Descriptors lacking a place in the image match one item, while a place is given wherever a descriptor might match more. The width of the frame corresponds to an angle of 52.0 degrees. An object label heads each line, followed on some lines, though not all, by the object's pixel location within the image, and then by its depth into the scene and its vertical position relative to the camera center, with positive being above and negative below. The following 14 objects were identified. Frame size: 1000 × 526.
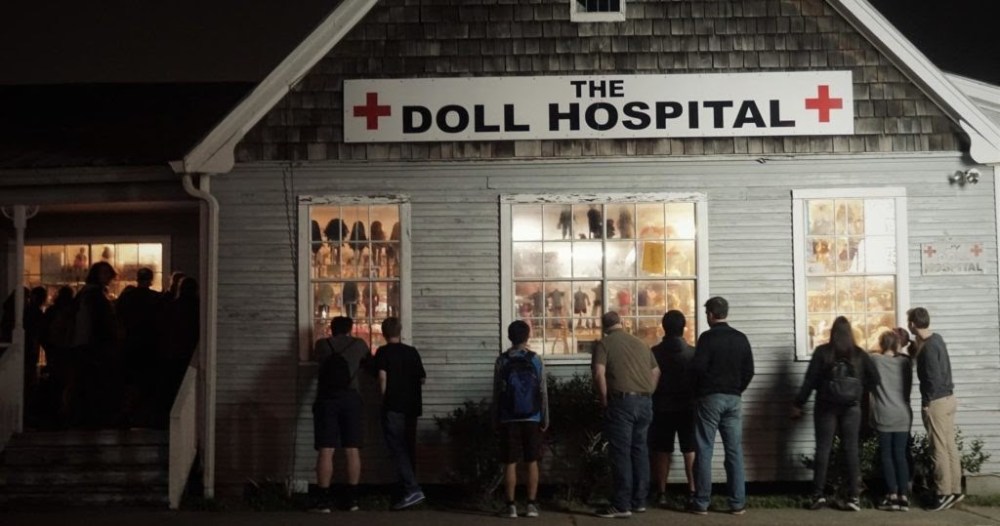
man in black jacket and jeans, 9.59 -0.98
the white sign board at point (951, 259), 10.72 +0.32
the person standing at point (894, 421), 9.73 -1.24
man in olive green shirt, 9.46 -1.00
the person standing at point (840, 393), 9.66 -0.97
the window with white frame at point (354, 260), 10.94 +0.36
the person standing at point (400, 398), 9.87 -1.01
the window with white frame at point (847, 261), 10.77 +0.31
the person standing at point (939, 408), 9.80 -1.13
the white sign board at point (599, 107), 10.80 +1.96
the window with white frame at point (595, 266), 10.91 +0.28
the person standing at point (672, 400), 9.98 -1.06
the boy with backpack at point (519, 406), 9.46 -1.05
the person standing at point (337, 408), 9.95 -1.12
